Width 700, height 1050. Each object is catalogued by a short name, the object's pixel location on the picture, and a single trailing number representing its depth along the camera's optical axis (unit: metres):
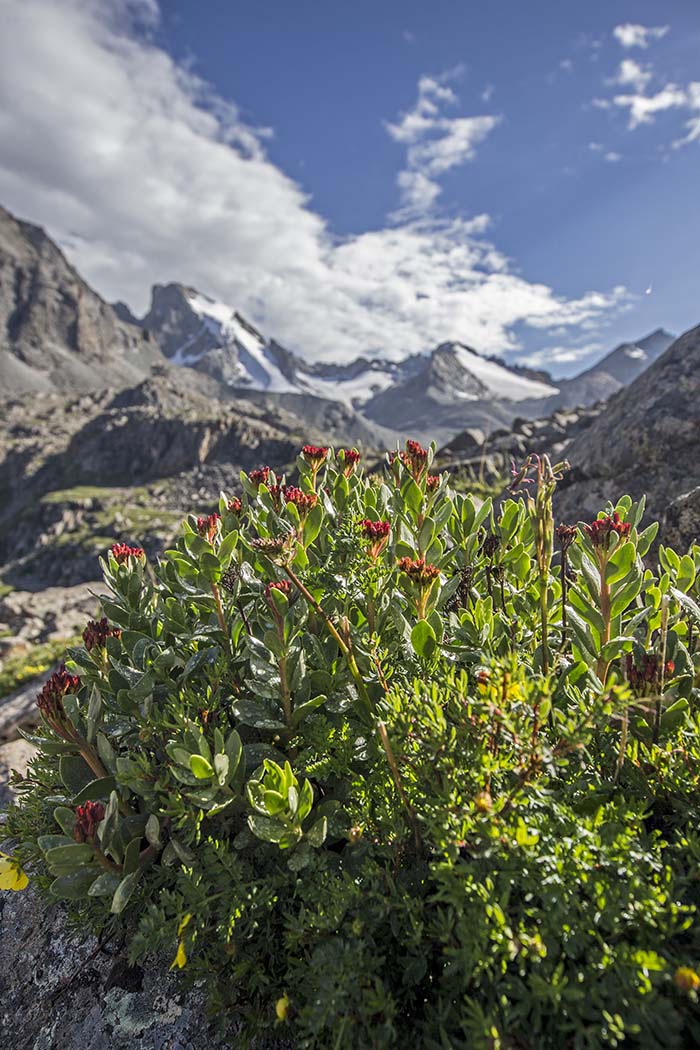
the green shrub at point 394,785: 0.25
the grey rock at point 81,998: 0.34
